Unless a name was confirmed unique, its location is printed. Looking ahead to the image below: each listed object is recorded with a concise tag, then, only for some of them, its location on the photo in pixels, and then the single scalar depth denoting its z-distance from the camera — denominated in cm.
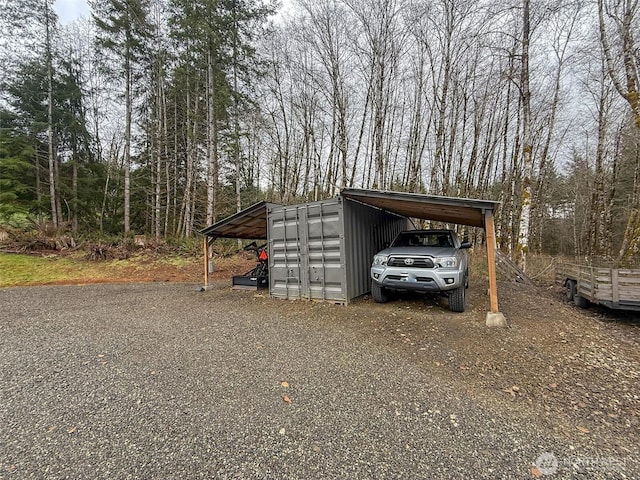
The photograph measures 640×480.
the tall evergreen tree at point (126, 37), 1363
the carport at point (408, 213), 480
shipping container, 631
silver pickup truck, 522
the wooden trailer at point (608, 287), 529
